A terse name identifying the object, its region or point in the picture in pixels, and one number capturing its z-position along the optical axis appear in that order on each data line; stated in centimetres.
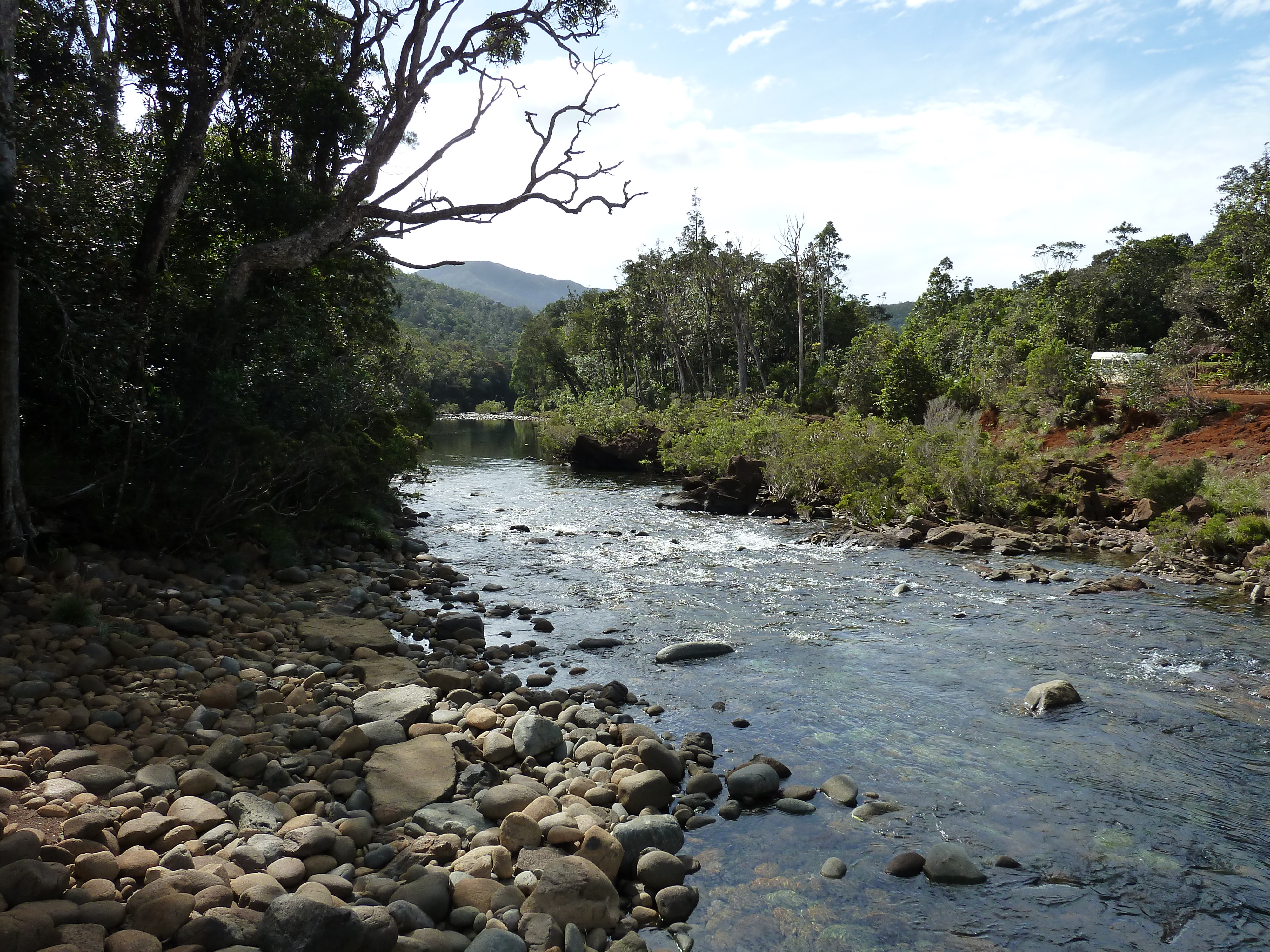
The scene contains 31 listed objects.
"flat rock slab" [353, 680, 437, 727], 630
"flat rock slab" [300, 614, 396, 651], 818
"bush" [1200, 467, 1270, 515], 1308
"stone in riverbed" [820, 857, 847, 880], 472
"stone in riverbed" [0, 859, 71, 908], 323
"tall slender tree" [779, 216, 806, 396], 4316
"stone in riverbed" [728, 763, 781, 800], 559
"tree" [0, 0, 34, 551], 643
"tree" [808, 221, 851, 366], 4628
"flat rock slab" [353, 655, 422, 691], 713
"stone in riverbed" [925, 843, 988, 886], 466
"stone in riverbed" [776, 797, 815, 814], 545
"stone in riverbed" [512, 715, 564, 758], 602
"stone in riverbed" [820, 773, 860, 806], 557
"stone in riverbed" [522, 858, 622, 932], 409
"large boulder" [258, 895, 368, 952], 333
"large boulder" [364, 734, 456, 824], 501
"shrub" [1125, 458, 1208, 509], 1505
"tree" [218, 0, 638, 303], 1163
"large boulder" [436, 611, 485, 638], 934
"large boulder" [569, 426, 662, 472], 3372
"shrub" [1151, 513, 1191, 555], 1303
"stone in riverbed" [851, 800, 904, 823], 538
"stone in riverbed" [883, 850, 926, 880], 473
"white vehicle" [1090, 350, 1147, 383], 2334
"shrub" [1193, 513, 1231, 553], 1257
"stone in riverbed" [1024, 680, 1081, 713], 718
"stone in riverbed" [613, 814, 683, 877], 479
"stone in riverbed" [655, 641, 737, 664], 878
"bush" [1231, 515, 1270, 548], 1223
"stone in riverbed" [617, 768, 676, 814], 535
